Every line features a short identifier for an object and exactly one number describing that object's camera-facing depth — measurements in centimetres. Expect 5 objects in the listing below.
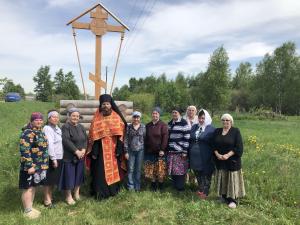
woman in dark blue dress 420
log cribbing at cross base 510
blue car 3288
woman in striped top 435
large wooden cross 523
